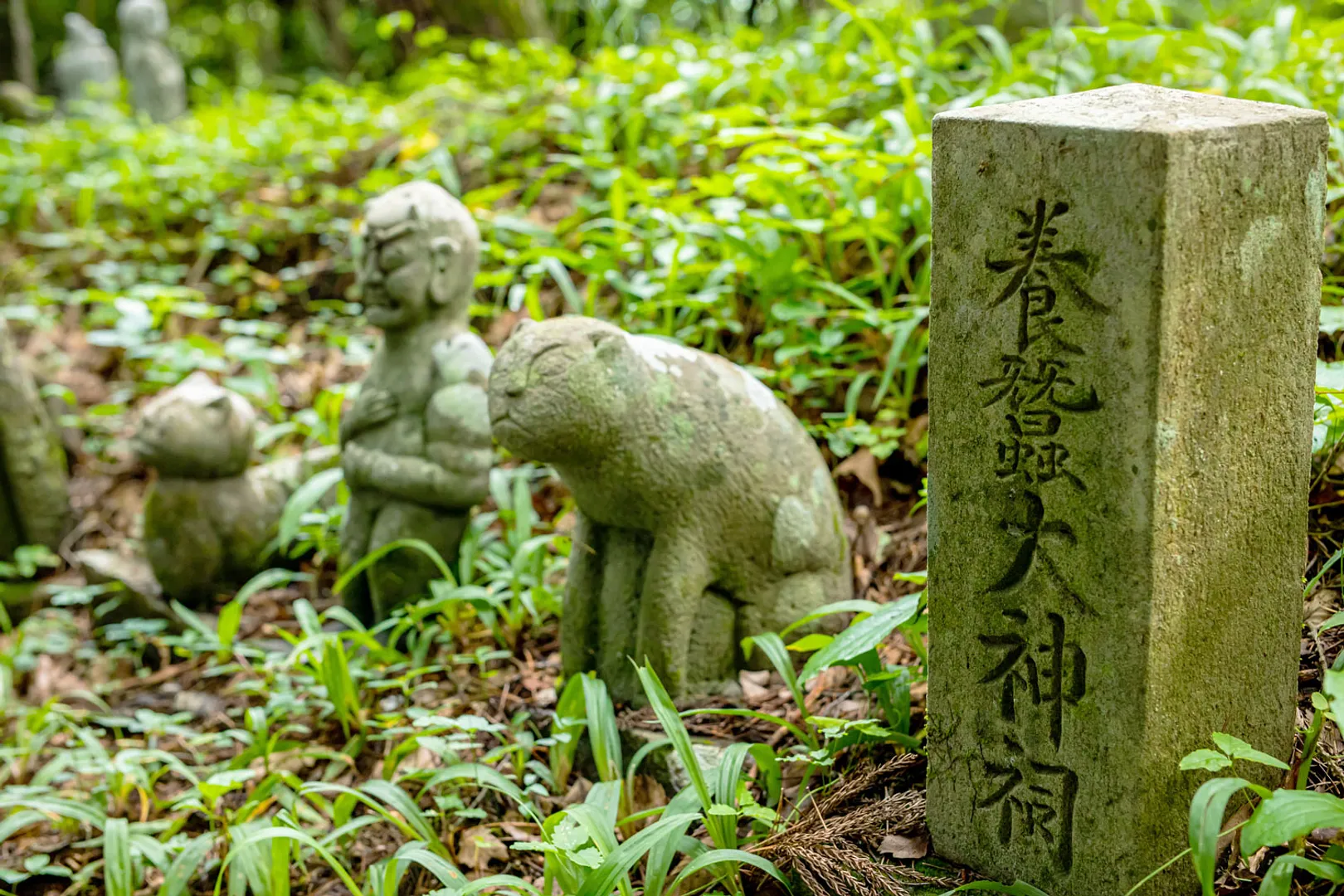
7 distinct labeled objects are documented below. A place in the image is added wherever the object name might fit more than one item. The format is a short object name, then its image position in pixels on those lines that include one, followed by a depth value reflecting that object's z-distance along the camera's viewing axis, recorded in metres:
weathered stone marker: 1.90
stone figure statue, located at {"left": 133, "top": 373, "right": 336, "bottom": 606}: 4.24
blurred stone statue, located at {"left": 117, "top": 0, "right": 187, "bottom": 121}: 10.83
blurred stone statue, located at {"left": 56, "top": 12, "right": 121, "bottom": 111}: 12.81
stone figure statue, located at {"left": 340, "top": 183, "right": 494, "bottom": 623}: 3.69
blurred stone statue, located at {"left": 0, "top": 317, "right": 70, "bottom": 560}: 4.92
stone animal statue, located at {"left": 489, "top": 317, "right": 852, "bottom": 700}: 2.85
